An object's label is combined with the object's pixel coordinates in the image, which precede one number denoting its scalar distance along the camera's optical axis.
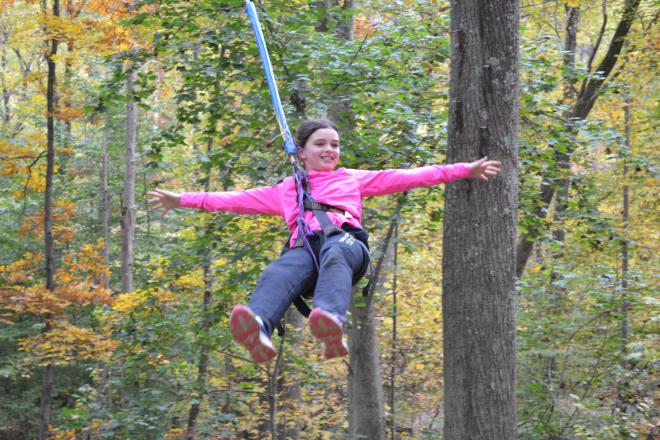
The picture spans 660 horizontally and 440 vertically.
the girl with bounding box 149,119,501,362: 6.07
